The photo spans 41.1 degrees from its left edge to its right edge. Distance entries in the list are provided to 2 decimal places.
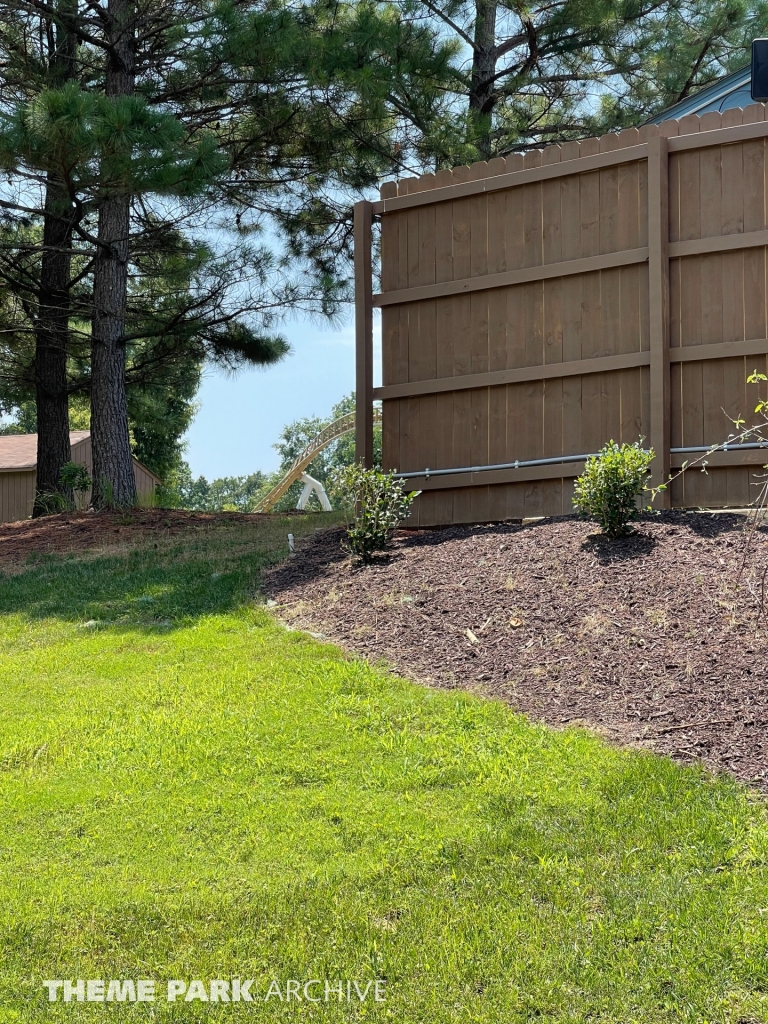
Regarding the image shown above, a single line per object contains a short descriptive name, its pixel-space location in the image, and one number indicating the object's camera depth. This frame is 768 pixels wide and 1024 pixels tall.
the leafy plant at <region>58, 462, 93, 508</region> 12.35
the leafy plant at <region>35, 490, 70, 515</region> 12.73
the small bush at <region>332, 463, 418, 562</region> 6.98
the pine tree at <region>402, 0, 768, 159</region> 13.02
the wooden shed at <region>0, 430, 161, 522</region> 25.97
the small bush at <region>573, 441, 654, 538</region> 6.19
